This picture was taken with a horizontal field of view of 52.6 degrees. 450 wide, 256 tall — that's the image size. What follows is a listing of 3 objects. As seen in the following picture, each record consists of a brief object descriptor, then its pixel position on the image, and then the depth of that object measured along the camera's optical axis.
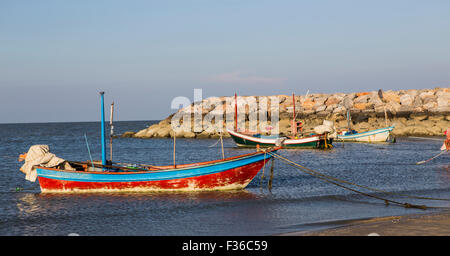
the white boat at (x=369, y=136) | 52.67
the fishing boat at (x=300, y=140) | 45.81
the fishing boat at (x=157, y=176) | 19.86
